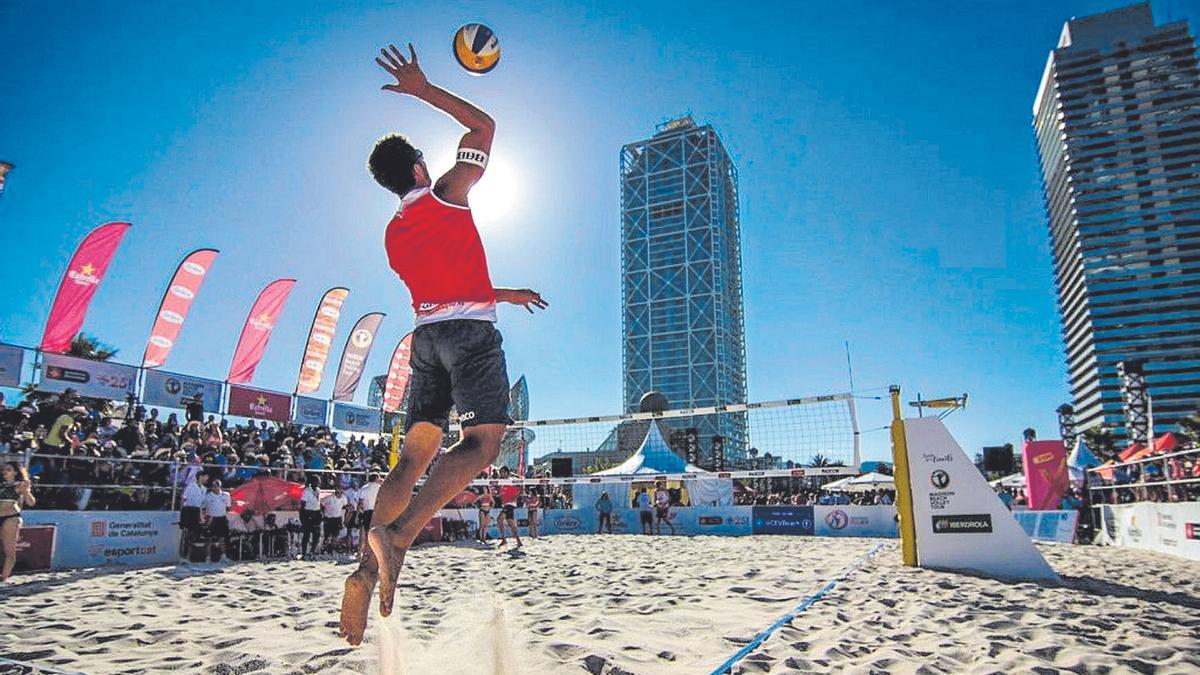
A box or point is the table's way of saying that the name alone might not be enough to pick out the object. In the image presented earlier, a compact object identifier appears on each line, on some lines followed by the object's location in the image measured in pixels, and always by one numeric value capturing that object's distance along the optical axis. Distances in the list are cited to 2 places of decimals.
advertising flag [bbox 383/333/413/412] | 18.66
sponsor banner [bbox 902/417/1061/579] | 5.95
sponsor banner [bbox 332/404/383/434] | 17.67
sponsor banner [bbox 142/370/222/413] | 12.92
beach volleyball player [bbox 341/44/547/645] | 2.10
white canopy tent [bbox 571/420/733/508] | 20.12
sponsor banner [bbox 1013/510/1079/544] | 12.85
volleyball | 2.82
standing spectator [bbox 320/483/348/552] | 10.80
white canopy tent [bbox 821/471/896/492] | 22.38
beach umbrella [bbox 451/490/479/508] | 14.28
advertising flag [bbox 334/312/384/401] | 17.88
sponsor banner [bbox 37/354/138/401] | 11.40
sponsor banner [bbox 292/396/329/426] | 16.53
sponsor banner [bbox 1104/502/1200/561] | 9.09
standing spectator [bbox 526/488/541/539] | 15.13
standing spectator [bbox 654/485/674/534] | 16.59
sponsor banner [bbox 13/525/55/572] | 7.50
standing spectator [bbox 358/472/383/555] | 10.24
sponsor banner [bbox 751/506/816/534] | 16.58
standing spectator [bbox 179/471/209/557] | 8.99
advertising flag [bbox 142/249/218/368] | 13.04
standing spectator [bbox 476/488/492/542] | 13.05
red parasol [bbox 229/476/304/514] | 9.76
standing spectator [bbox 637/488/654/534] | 16.66
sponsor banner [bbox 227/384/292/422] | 14.80
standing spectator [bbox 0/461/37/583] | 6.43
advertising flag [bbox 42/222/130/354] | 11.35
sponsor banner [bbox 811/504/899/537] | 15.82
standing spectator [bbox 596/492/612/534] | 16.95
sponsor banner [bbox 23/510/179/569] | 8.04
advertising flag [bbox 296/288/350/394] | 16.61
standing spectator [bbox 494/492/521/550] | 11.98
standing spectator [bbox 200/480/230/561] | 8.98
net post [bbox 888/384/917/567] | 6.62
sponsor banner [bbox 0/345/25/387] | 10.70
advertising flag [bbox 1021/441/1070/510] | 15.80
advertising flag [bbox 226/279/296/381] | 14.99
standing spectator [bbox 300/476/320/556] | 10.17
